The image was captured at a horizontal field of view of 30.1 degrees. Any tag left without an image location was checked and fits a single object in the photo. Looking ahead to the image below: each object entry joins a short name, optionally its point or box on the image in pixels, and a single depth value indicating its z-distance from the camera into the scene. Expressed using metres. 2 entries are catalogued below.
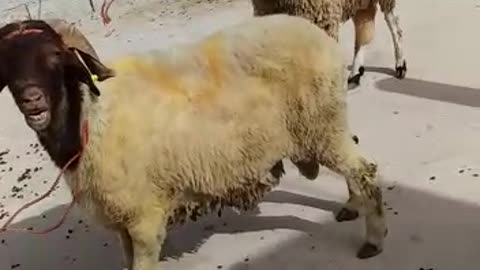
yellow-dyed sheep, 3.43
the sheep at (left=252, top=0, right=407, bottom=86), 4.78
